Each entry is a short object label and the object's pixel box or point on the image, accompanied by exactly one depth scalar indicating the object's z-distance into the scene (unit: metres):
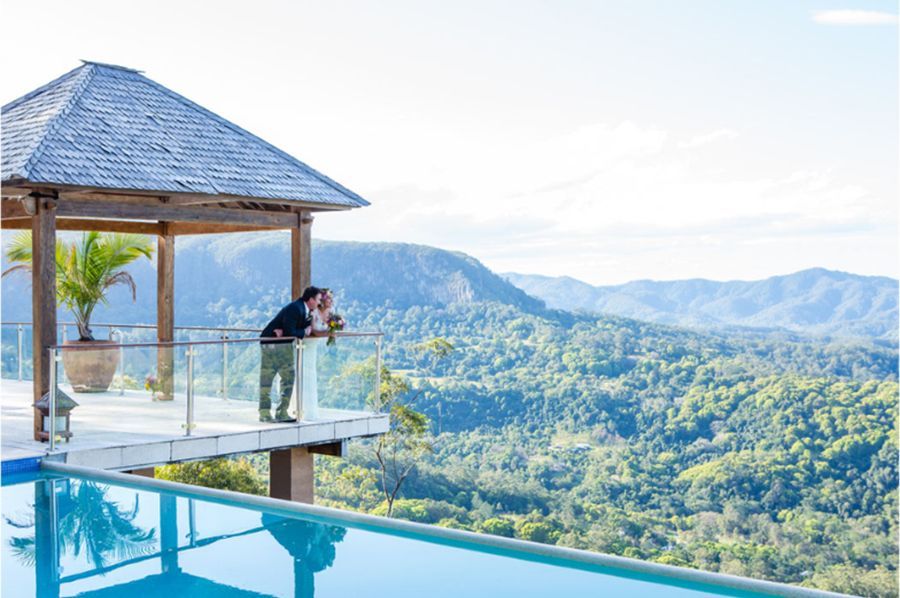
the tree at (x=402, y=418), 23.19
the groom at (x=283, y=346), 12.62
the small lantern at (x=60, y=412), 10.97
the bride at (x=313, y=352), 12.97
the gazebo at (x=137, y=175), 11.48
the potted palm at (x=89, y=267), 15.99
